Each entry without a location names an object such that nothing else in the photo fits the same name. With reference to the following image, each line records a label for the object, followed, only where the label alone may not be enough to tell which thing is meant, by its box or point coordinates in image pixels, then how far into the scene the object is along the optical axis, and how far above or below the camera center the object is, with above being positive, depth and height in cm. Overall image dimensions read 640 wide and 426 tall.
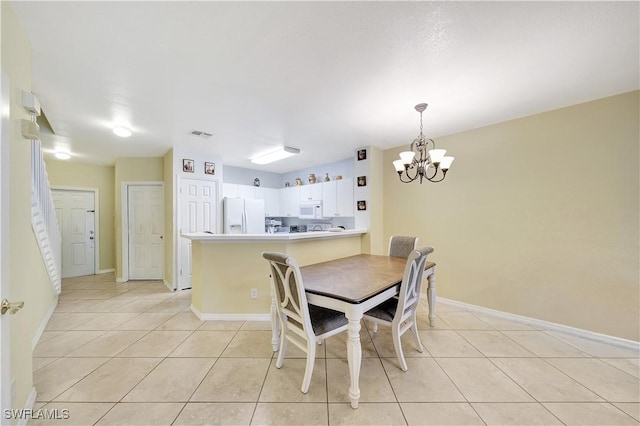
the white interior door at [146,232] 448 -30
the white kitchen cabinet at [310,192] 468 +47
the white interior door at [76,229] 477 -24
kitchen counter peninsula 279 -75
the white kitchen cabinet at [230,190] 458 +52
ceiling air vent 314 +115
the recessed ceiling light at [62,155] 409 +115
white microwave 464 +9
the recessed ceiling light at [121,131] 290 +110
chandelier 215 +53
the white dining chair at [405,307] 181 -84
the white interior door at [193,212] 394 +7
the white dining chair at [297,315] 163 -80
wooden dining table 152 -56
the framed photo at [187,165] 393 +88
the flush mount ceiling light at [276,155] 387 +109
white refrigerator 439 -1
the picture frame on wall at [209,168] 421 +88
